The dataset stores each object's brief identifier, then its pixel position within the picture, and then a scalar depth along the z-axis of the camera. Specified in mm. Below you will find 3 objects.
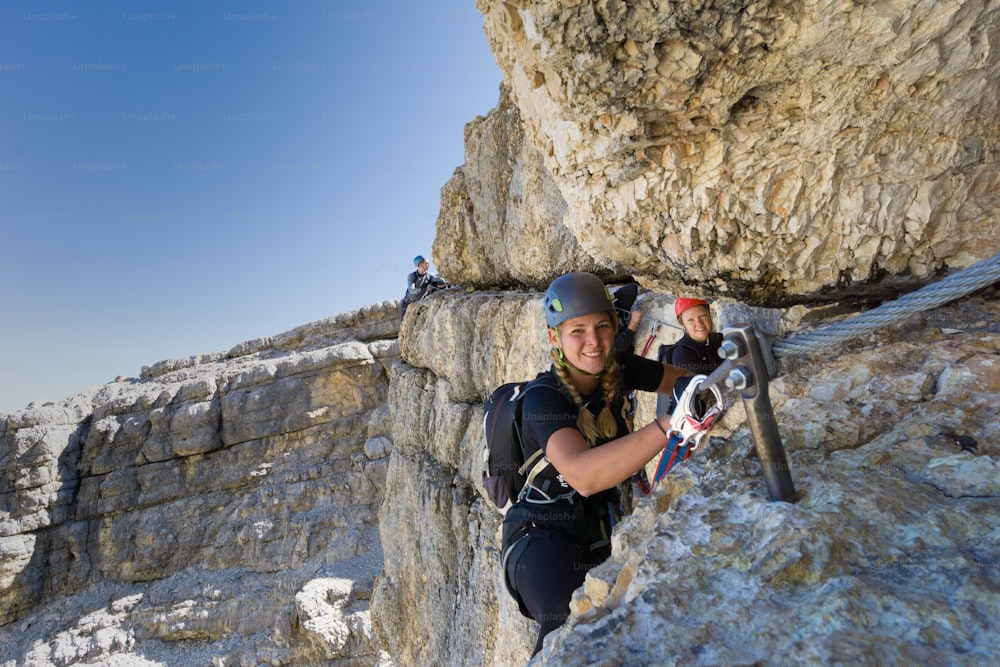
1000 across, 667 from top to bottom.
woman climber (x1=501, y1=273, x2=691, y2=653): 2988
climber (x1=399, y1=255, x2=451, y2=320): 11203
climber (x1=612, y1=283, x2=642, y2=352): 5383
